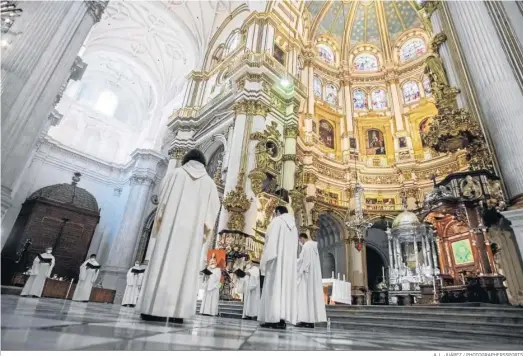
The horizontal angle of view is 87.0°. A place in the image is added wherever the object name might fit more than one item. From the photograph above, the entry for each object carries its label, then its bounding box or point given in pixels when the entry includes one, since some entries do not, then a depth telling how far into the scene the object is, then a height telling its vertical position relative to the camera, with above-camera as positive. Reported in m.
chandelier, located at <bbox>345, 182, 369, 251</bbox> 12.45 +3.73
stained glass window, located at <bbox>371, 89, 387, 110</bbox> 19.95 +14.48
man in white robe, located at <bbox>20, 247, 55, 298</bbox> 8.56 +0.42
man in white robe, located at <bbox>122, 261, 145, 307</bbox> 9.57 +0.43
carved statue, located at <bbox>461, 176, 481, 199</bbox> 6.05 +2.81
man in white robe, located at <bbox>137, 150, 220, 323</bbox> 2.51 +0.57
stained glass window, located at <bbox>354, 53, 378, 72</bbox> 21.51 +18.05
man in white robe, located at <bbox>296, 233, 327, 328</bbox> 4.41 +0.37
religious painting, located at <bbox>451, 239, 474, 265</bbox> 8.59 +2.07
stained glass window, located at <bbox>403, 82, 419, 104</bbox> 19.07 +14.49
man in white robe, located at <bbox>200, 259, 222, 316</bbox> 6.90 +0.19
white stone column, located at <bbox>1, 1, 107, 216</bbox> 4.39 +3.52
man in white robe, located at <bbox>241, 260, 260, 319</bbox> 5.95 +0.22
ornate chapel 5.63 +7.09
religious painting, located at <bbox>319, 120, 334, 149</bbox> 17.97 +10.75
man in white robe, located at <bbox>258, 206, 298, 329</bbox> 3.38 +0.43
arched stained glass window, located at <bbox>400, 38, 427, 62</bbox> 20.05 +18.25
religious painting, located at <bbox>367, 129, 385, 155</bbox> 18.14 +10.57
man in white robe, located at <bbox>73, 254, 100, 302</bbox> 9.06 +0.44
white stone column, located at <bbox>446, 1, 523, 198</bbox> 5.18 +4.63
